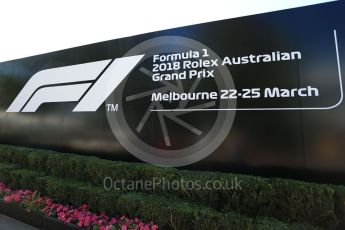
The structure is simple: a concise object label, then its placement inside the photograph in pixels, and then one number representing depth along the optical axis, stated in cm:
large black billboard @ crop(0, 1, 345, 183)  357
